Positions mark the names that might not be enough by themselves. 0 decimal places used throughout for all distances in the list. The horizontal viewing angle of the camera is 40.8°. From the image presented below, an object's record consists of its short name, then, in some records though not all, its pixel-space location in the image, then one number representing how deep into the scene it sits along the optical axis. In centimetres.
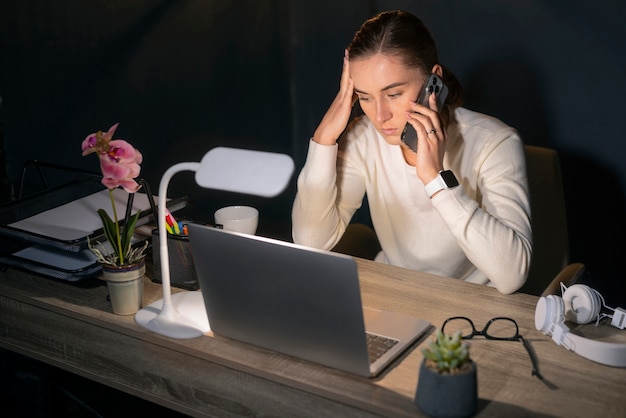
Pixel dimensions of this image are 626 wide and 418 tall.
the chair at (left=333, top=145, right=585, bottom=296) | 221
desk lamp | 142
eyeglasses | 156
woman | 180
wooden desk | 139
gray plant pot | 128
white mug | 189
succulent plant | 128
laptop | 136
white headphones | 147
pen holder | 177
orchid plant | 162
